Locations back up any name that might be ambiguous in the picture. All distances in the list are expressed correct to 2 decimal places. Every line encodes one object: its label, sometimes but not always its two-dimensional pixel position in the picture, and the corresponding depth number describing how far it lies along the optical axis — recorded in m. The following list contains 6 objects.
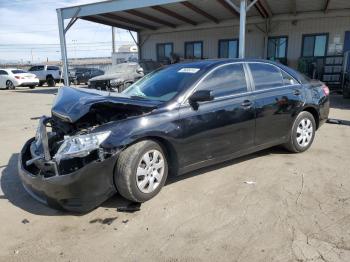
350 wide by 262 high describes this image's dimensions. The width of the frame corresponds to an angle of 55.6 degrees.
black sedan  3.35
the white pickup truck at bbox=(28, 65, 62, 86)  25.89
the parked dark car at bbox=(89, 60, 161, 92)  13.59
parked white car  22.73
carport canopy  14.70
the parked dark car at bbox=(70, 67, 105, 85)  29.23
